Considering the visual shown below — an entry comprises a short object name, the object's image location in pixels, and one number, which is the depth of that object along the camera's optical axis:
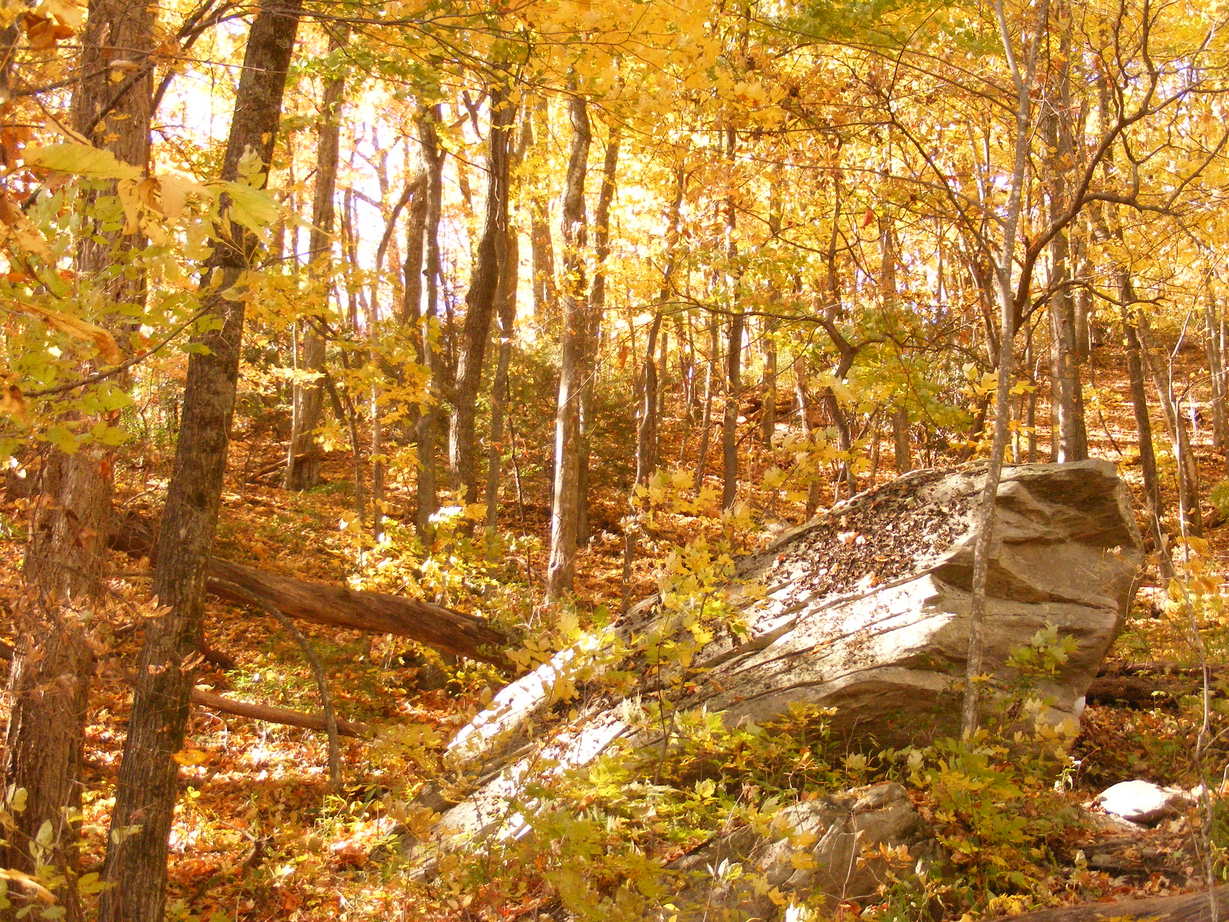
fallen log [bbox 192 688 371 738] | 6.41
